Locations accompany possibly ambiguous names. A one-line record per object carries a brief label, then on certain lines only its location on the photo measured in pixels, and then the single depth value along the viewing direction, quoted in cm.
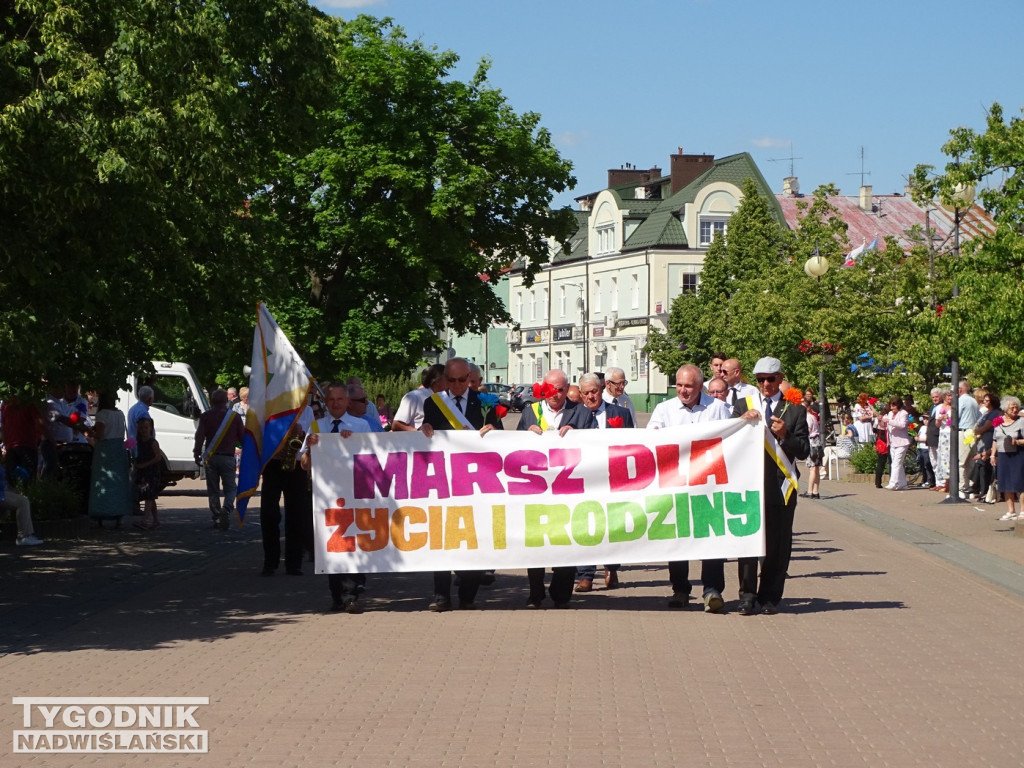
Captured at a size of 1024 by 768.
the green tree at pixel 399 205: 4428
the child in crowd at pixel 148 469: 2098
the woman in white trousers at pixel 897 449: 3084
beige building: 9050
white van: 2945
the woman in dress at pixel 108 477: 2006
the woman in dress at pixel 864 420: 3740
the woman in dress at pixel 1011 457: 2169
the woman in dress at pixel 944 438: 2873
